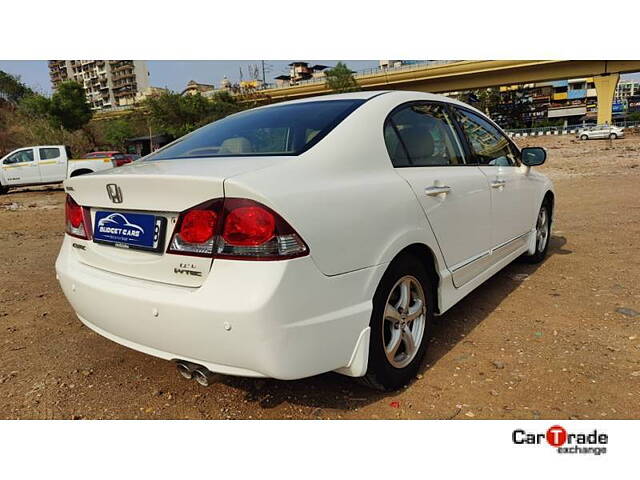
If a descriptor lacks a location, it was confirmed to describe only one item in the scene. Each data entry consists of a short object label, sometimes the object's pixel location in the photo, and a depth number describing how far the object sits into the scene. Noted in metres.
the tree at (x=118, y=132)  49.09
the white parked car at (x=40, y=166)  16.06
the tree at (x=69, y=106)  37.12
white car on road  33.72
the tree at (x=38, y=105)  36.84
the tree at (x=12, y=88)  49.88
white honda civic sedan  1.77
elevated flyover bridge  37.59
